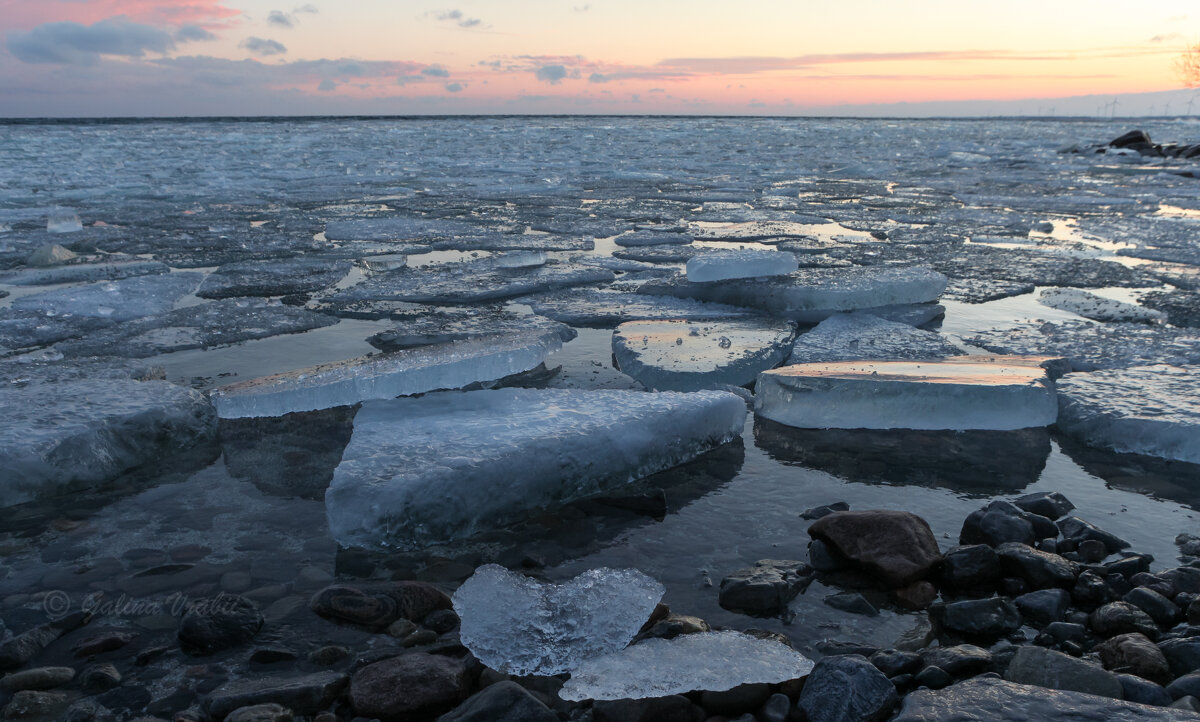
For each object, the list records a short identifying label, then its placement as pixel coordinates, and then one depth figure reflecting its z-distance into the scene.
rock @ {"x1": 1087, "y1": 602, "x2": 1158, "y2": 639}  1.21
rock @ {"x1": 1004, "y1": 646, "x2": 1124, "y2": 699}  1.04
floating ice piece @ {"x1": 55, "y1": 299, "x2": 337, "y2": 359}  2.76
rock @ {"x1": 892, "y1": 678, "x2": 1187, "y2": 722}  0.94
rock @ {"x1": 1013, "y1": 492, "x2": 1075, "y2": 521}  1.58
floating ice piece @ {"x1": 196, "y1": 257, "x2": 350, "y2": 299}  3.68
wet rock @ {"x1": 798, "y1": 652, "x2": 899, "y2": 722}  1.02
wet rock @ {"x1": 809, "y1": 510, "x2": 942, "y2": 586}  1.35
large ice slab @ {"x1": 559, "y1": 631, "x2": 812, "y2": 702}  1.03
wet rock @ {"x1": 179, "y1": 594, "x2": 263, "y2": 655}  1.19
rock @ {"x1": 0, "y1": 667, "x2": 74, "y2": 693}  1.10
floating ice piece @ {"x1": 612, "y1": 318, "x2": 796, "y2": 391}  2.38
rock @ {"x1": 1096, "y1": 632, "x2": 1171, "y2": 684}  1.10
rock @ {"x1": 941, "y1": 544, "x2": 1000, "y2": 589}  1.35
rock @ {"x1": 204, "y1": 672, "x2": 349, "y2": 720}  1.05
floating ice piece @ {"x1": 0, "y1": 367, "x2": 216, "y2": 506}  1.68
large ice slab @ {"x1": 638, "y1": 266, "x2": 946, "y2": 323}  3.24
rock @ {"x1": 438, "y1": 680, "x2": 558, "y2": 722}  1.01
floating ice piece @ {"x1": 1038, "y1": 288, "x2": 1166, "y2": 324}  3.16
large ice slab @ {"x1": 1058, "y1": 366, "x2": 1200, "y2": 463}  1.89
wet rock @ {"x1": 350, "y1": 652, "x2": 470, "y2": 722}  1.06
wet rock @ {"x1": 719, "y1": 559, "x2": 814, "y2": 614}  1.30
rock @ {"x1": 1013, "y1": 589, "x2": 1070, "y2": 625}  1.26
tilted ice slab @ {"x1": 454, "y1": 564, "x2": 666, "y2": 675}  1.14
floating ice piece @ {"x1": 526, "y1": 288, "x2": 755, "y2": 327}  3.17
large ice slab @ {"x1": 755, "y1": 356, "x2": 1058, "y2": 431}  2.07
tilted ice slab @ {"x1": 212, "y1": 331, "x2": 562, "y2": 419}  2.08
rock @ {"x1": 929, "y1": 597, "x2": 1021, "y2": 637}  1.23
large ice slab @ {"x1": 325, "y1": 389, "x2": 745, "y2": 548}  1.50
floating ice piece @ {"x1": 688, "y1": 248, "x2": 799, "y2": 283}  3.44
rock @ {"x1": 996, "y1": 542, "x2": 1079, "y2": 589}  1.33
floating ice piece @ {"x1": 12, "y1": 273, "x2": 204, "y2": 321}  3.24
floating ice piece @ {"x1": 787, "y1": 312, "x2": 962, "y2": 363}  2.61
